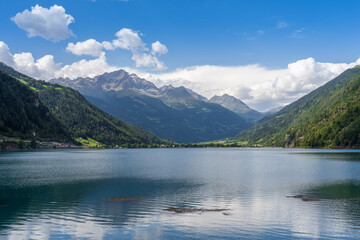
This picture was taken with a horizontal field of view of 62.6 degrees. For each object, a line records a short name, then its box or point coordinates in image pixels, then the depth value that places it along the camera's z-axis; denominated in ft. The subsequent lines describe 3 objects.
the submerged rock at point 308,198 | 172.45
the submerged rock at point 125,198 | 174.70
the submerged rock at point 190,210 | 142.72
